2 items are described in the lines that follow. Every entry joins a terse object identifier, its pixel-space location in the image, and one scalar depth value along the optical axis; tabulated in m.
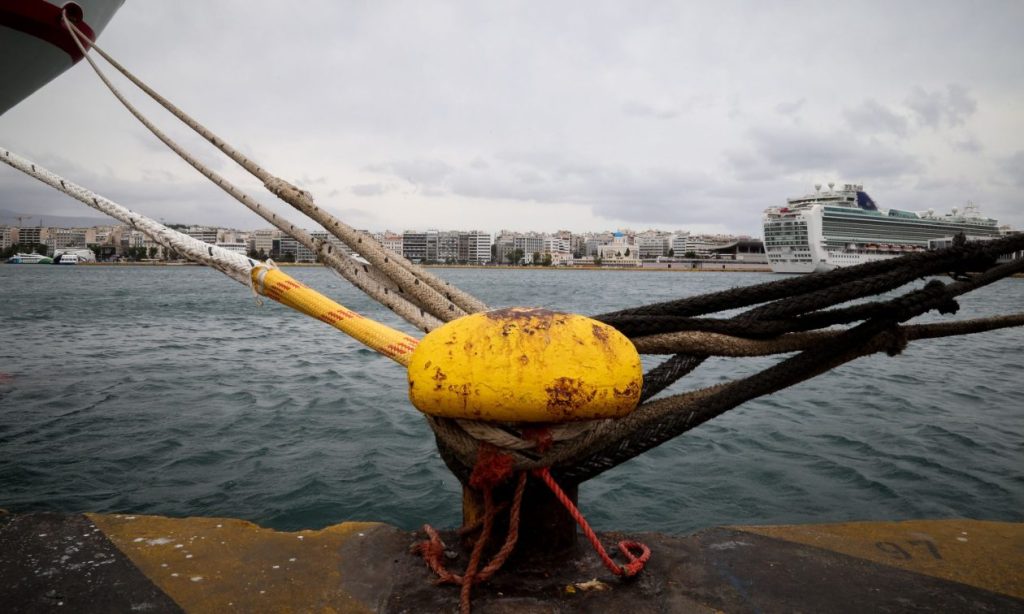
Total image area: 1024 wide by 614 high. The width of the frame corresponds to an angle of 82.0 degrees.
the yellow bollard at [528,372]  1.58
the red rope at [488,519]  1.70
